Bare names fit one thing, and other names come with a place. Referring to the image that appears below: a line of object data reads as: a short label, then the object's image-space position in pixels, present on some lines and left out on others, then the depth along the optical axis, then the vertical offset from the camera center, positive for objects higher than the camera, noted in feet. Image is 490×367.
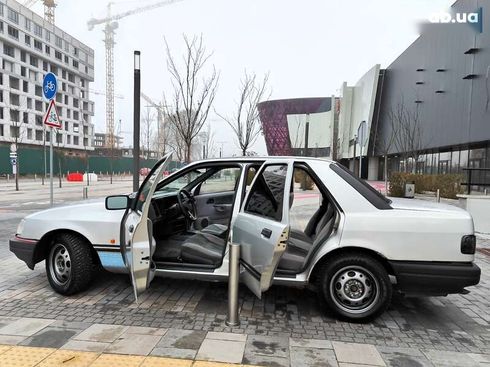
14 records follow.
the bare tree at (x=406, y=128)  77.63 +9.39
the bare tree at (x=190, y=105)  41.50 +7.02
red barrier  119.65 -3.57
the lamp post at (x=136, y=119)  26.16 +3.36
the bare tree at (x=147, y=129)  149.59 +14.67
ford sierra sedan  11.99 -2.52
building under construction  207.10 +56.99
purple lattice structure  210.59 +30.79
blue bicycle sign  23.98 +4.96
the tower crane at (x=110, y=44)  376.89 +127.54
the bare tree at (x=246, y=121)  57.16 +7.11
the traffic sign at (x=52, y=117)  23.00 +2.93
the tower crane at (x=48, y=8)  344.49 +142.59
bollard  12.17 -3.69
